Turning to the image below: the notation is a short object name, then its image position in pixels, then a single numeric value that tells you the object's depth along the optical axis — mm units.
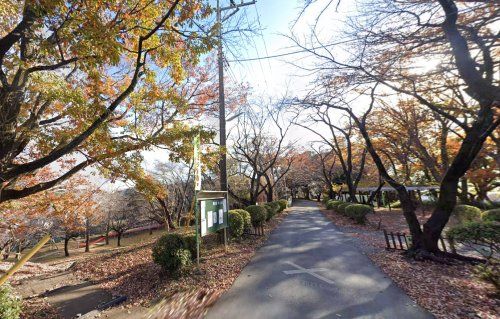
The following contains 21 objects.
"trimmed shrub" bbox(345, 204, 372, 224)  13669
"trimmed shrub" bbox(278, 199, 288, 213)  23591
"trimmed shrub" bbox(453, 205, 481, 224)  12469
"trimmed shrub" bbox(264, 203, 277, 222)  15295
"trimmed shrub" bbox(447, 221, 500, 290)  4023
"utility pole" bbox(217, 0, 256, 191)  10461
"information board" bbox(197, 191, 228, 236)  6689
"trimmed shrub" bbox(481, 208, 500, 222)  9492
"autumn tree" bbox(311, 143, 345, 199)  31756
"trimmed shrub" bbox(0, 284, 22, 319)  3381
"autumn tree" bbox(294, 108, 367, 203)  17536
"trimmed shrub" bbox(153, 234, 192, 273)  5863
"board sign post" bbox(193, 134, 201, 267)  6305
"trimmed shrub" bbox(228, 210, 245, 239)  9766
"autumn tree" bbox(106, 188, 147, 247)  26594
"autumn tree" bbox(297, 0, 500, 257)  4414
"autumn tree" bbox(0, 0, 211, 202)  4047
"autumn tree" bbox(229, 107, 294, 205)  18750
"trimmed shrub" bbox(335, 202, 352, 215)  18059
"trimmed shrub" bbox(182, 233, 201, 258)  6699
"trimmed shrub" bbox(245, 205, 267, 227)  11977
